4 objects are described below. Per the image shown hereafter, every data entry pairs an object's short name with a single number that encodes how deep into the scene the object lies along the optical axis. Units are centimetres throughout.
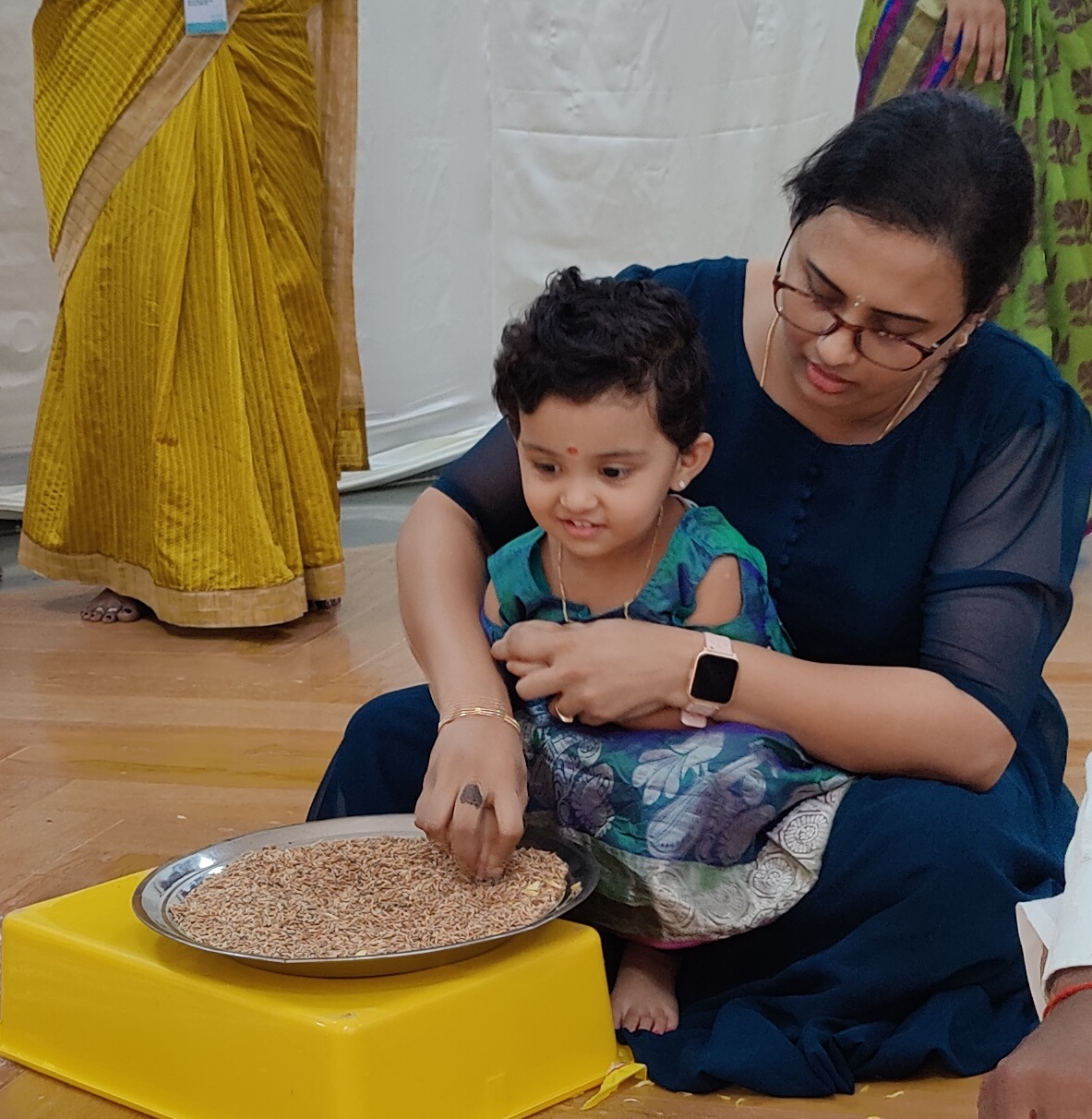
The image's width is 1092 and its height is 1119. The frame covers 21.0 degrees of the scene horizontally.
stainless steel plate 208
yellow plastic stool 205
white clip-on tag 354
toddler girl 219
